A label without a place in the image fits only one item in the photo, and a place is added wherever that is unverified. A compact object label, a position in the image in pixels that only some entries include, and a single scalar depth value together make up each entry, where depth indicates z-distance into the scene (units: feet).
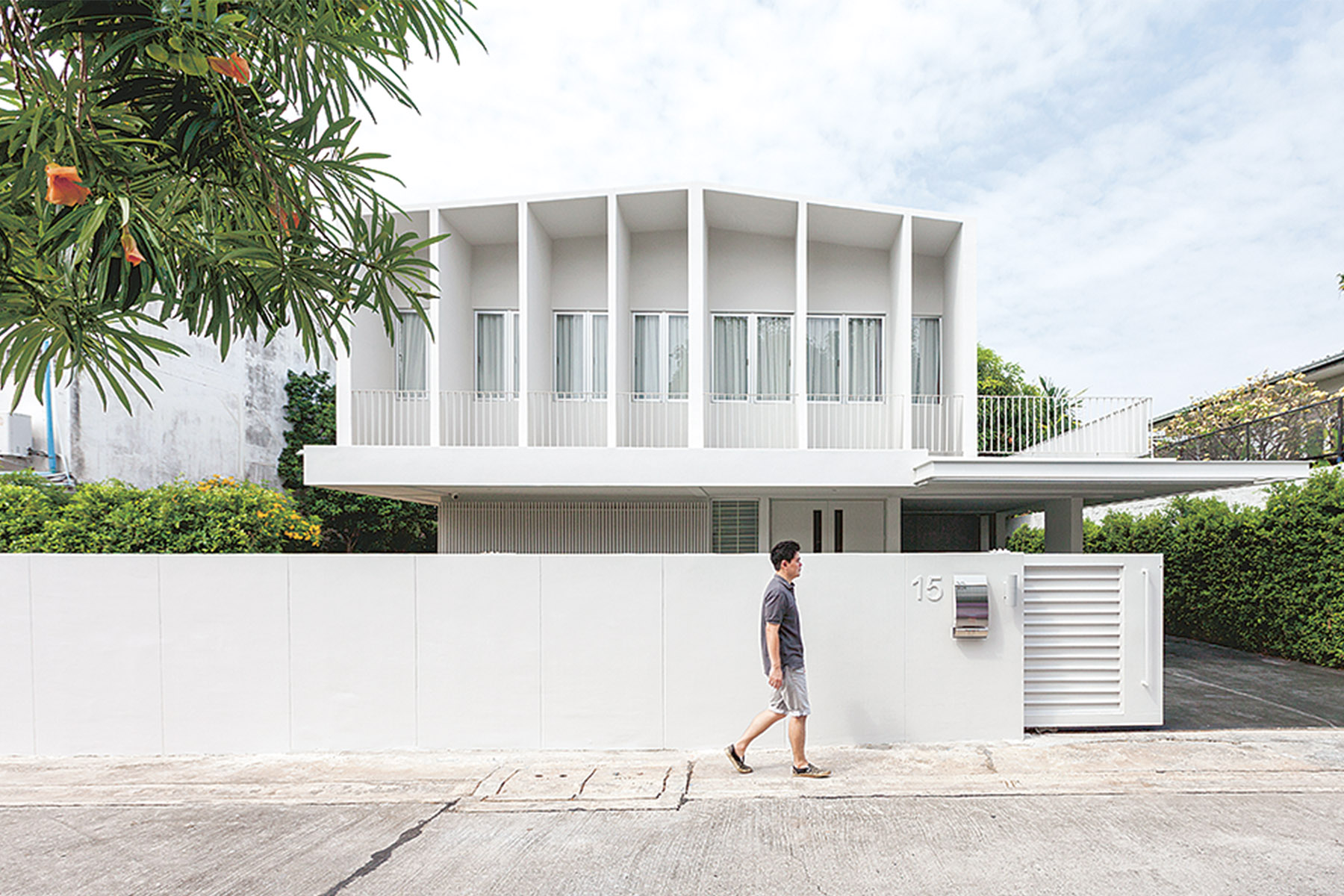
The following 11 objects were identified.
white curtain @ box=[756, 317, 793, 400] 40.52
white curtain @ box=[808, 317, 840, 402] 40.70
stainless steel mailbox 20.53
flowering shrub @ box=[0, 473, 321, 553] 23.26
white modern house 34.76
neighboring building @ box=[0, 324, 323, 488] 43.21
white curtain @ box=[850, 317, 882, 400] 40.65
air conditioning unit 39.81
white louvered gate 21.26
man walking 17.85
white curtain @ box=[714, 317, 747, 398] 40.60
